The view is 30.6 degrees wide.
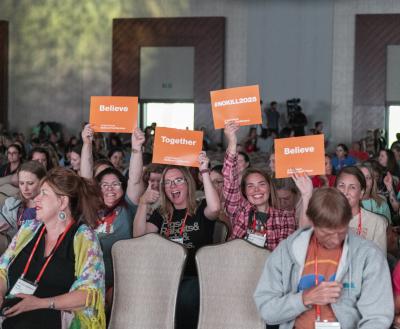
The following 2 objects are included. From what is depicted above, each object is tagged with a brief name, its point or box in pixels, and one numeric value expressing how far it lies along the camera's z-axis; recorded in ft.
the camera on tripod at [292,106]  61.31
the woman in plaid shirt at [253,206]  15.97
